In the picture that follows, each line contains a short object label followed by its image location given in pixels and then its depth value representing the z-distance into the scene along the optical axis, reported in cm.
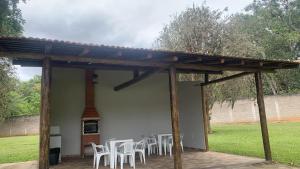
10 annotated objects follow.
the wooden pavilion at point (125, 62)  494
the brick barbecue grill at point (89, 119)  971
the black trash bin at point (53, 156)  808
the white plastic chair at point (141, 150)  750
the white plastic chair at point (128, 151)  700
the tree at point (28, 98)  3365
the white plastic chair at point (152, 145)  930
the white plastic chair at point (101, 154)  708
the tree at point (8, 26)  994
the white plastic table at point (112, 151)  709
